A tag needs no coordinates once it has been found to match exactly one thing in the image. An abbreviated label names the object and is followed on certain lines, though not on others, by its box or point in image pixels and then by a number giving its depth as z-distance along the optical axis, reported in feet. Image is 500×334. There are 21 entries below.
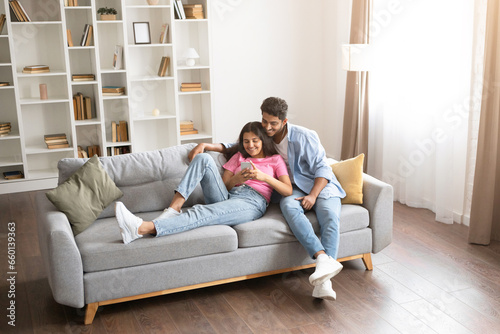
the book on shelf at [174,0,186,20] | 18.03
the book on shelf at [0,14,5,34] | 16.79
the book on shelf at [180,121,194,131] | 19.13
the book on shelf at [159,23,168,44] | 18.11
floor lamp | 14.99
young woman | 10.12
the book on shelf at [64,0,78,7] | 17.15
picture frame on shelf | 18.26
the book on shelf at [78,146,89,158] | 18.40
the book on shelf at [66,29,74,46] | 17.25
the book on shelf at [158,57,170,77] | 18.42
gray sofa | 9.57
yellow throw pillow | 11.64
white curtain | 14.11
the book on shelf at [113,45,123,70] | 17.92
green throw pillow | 10.40
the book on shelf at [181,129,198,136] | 19.20
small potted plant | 17.58
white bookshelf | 17.54
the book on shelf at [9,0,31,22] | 16.72
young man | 10.21
